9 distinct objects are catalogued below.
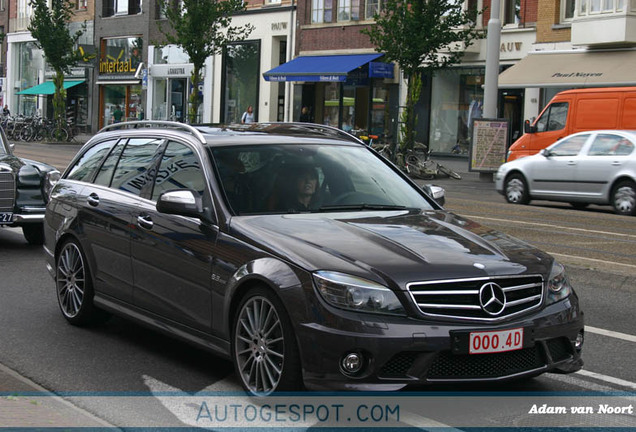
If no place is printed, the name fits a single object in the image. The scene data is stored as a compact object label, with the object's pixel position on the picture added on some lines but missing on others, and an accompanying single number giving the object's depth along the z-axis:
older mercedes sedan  11.35
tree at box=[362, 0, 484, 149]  27.98
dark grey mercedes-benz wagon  4.70
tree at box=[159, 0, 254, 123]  37.72
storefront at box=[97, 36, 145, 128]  51.06
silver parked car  18.17
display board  27.25
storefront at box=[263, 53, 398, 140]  36.81
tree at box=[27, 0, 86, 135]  44.44
